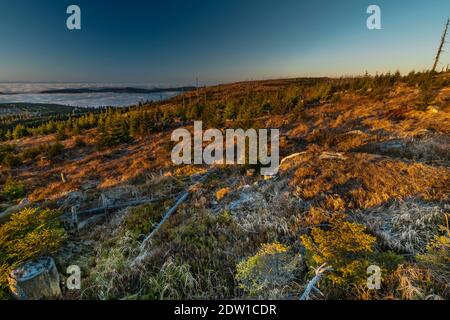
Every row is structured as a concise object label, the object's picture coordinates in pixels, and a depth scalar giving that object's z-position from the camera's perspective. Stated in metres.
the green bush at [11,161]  23.41
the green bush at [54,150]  25.42
